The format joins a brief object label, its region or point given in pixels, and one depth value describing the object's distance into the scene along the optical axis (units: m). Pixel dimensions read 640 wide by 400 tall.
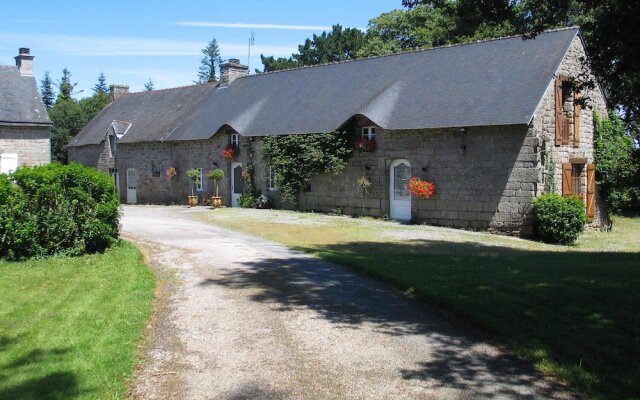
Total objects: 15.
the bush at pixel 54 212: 10.72
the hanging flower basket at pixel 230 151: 24.62
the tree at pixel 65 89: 66.07
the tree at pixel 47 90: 69.06
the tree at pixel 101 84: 81.44
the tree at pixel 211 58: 77.62
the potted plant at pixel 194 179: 25.72
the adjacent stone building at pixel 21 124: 23.88
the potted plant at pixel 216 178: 24.12
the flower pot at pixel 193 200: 25.67
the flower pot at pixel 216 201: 24.08
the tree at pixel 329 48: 45.34
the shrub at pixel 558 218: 16.28
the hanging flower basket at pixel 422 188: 18.42
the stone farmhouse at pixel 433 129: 17.30
